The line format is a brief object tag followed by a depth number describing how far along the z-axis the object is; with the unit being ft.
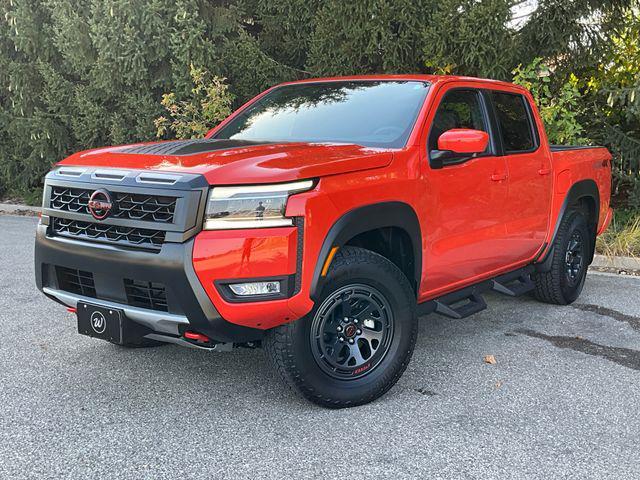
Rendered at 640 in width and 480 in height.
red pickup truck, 9.91
